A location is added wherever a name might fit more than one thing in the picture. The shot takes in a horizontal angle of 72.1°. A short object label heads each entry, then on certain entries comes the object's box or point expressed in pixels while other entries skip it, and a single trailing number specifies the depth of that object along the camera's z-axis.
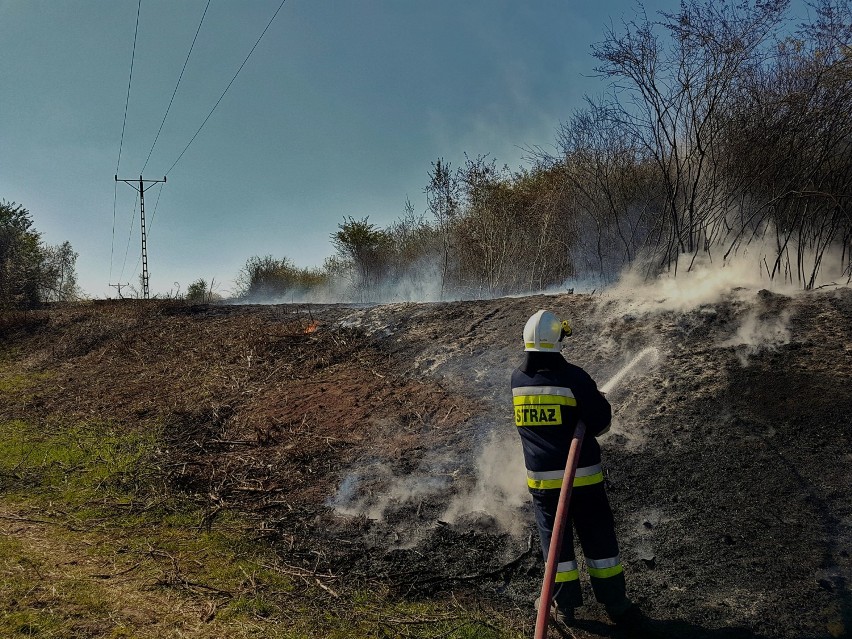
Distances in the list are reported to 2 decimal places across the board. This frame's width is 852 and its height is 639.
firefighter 3.82
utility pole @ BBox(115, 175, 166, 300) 29.77
